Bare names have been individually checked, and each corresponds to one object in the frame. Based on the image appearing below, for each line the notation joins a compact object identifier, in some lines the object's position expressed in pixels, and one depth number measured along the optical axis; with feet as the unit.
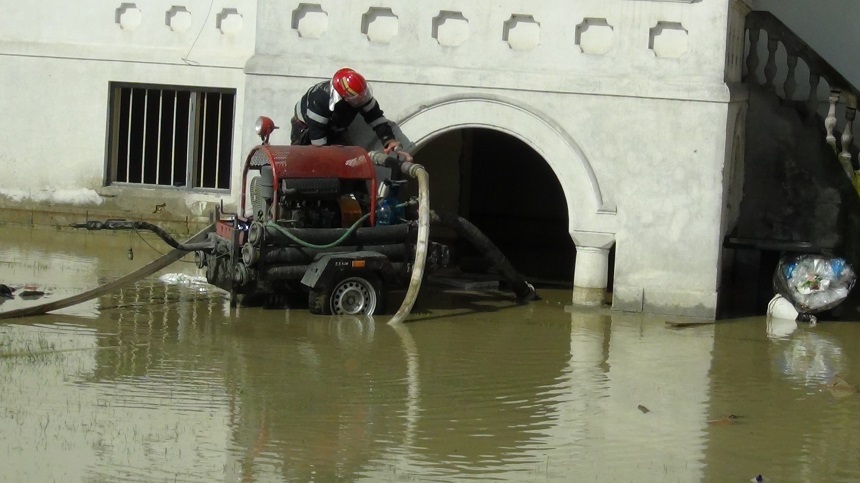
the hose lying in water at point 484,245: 46.55
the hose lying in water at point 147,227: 41.65
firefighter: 44.52
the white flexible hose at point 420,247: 42.32
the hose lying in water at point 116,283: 39.68
